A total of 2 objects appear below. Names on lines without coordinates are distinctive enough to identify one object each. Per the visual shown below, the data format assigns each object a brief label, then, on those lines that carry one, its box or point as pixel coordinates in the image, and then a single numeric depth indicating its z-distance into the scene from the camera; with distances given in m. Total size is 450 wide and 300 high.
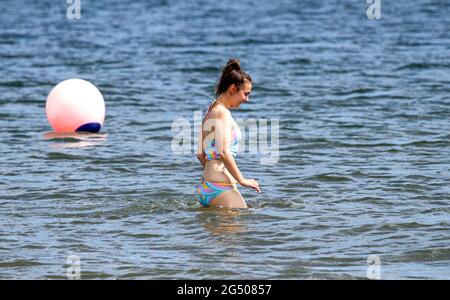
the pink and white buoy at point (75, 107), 29.42
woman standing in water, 18.94
